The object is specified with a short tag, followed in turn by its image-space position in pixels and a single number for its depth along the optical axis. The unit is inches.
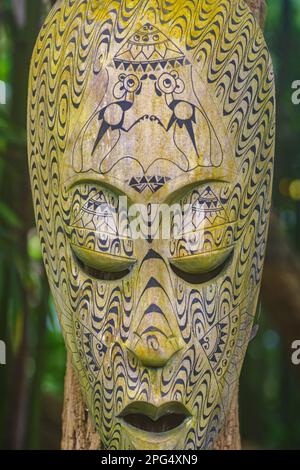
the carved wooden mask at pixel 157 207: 66.2
